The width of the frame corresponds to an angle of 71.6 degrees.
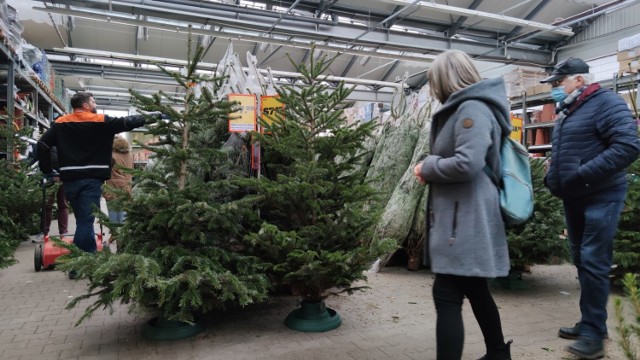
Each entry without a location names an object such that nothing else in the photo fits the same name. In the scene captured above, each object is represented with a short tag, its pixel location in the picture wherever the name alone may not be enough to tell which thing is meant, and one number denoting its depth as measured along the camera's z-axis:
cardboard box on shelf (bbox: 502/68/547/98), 9.31
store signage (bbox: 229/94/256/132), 3.13
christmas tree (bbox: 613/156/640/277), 3.74
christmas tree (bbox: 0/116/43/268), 5.32
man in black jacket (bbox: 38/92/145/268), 4.16
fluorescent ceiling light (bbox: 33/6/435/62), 6.90
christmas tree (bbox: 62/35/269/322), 2.54
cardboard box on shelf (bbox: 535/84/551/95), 8.65
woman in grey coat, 1.97
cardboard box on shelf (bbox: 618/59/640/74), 6.57
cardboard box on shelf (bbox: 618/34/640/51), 6.54
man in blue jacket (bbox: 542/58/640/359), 2.55
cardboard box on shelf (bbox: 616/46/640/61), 6.54
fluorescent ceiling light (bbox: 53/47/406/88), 9.19
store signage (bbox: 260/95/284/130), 3.39
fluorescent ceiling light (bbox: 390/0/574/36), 7.56
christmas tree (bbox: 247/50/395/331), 2.83
